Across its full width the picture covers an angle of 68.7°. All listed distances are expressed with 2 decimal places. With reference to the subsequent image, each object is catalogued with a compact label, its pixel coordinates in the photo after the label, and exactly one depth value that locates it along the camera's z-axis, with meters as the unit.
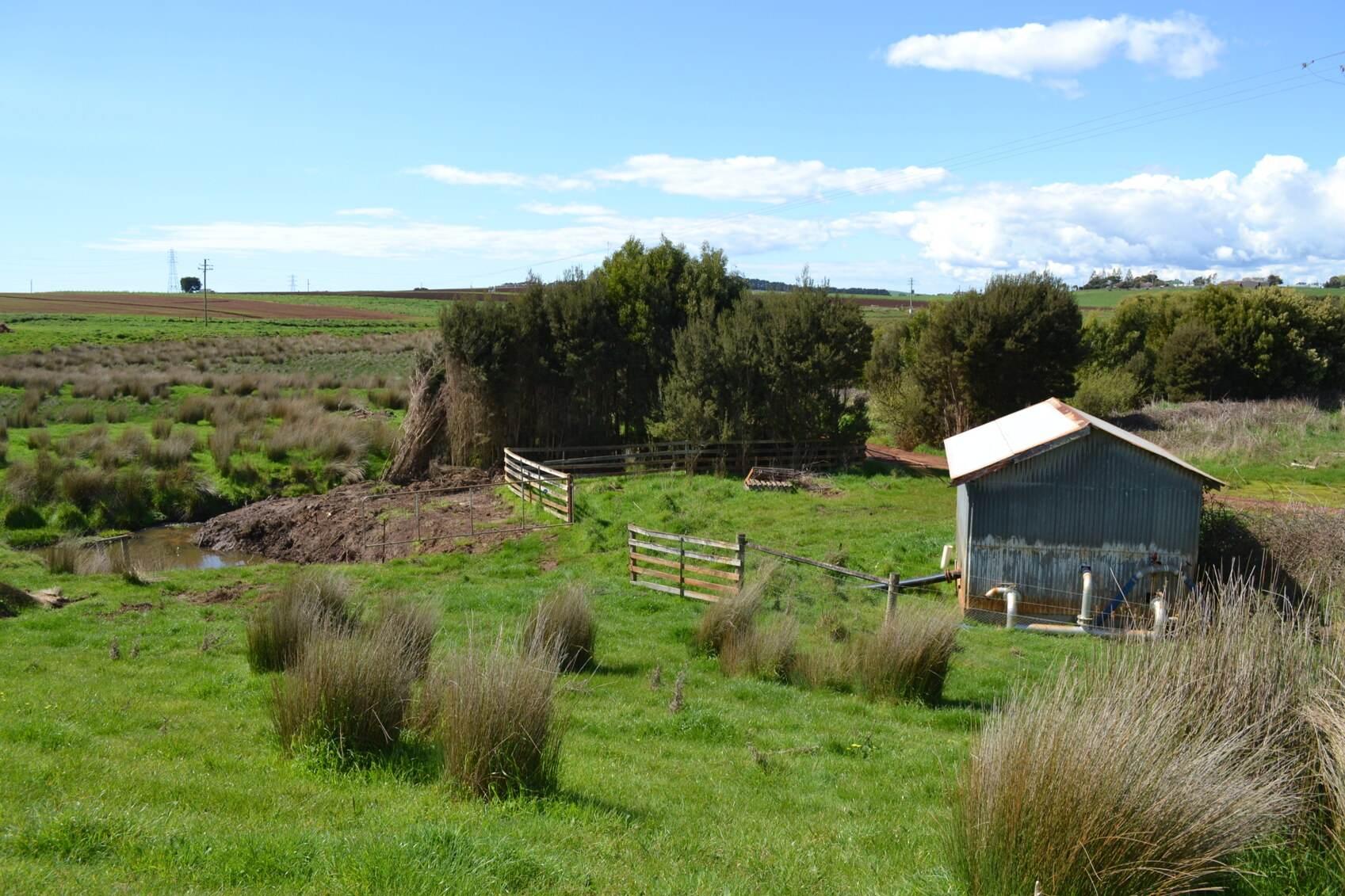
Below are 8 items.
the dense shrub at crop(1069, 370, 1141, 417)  39.28
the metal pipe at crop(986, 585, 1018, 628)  17.16
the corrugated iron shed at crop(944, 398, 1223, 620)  17.64
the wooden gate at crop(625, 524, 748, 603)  16.94
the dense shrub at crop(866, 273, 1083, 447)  33.53
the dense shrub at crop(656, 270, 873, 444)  30.44
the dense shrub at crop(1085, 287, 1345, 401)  42.88
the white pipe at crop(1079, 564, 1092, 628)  17.11
